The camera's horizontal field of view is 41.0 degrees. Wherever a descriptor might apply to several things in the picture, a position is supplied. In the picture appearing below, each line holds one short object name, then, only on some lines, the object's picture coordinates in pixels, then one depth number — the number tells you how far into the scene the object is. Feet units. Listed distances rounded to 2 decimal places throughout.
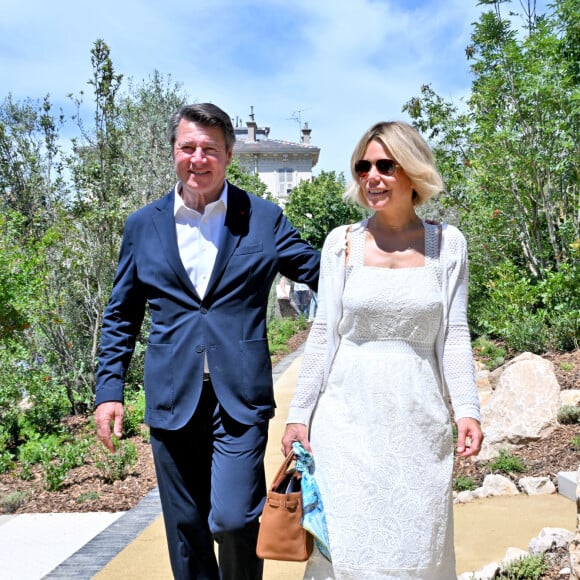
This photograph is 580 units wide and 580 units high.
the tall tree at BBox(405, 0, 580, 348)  30.81
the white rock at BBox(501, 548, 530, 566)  12.27
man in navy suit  10.05
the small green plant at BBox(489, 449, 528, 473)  18.95
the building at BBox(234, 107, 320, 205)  189.06
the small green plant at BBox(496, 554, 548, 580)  11.78
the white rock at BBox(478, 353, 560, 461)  21.15
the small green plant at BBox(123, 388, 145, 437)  26.91
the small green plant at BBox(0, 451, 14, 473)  23.25
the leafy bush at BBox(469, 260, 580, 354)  30.91
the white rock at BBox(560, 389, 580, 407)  21.84
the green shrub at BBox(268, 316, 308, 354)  57.64
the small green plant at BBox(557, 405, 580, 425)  21.17
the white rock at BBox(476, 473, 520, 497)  17.89
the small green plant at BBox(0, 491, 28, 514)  19.54
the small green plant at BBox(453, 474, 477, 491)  18.35
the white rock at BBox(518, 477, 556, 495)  17.63
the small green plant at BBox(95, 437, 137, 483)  21.26
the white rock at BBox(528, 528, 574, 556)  12.75
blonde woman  8.72
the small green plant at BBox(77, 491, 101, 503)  19.67
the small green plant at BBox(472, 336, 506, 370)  33.91
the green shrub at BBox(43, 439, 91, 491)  20.83
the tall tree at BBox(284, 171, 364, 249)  109.81
